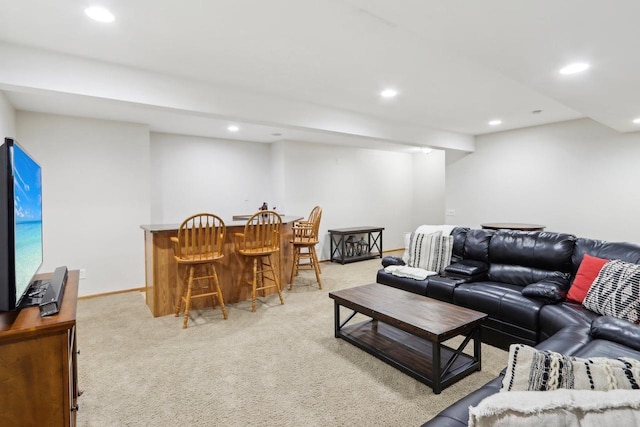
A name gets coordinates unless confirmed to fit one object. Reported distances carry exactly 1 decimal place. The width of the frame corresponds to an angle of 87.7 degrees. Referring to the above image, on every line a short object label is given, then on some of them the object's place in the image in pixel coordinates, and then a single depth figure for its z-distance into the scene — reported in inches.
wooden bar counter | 139.2
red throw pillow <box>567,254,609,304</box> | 99.5
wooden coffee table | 86.2
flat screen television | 45.6
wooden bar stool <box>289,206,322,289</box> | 184.5
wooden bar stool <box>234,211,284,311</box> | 147.4
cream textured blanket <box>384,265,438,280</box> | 137.3
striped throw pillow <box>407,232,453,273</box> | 143.5
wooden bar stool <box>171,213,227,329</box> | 131.8
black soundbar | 48.6
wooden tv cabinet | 43.3
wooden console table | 251.3
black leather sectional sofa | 72.0
